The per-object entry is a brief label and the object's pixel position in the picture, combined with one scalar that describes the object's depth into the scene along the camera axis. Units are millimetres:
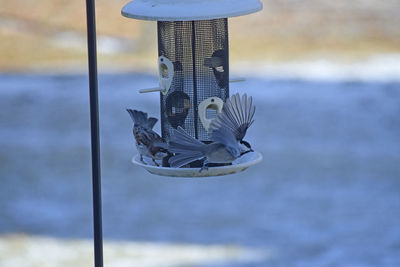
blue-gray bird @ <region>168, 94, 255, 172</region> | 5125
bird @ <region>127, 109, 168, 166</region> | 5437
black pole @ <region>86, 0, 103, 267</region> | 4426
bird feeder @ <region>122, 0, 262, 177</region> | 6055
